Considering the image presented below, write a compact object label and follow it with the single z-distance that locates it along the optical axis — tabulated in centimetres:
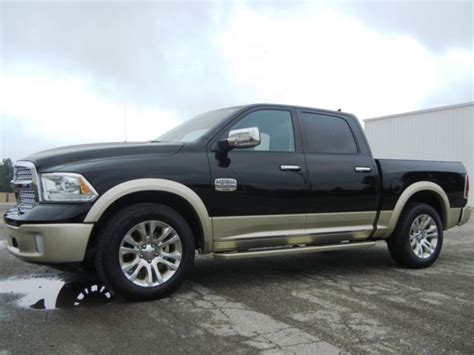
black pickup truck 405
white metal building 2023
